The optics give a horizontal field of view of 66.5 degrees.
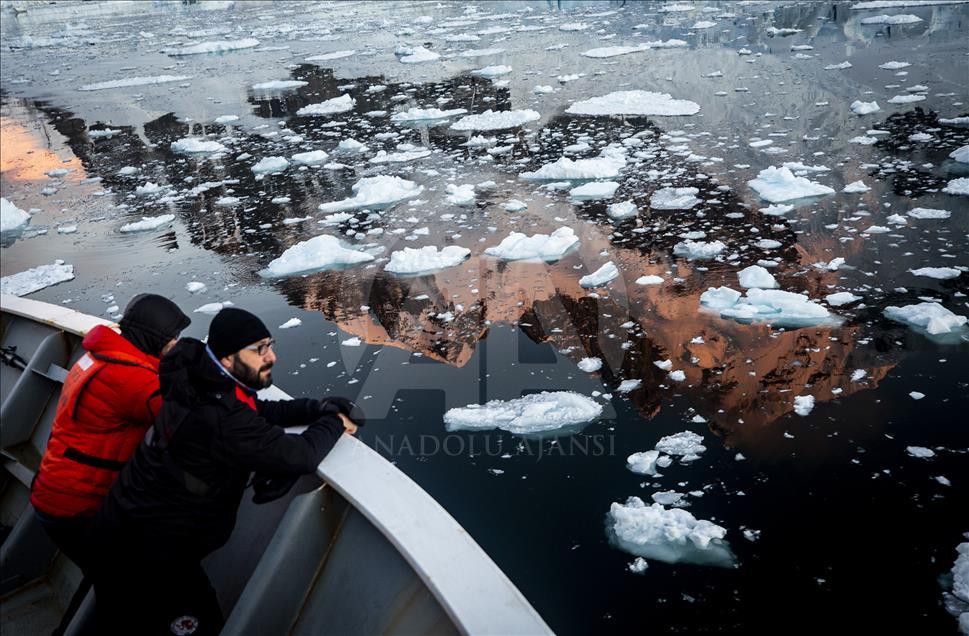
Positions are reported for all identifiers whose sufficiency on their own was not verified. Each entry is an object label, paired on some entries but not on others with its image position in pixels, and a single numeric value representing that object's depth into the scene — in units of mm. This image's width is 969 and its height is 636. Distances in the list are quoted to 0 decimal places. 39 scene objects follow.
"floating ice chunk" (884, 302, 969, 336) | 4484
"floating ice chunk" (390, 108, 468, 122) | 12031
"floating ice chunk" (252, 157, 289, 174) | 9859
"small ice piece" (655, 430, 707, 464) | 3730
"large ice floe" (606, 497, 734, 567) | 3168
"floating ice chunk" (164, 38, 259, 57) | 24969
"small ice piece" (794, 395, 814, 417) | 3939
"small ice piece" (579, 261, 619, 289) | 5629
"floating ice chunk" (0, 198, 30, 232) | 8898
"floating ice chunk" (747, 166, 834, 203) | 6977
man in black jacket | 2123
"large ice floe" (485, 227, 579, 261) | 6223
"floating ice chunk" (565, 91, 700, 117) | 10984
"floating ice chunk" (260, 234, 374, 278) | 6516
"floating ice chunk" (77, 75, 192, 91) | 19266
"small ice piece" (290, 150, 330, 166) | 10039
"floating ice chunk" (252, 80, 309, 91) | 16266
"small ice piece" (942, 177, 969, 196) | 6680
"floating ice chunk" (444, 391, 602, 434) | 4059
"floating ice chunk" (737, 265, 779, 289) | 5290
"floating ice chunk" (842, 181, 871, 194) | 7043
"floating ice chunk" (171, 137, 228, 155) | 11312
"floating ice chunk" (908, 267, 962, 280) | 5147
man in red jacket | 2336
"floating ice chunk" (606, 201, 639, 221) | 6973
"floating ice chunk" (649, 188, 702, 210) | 7094
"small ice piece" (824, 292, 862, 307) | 4957
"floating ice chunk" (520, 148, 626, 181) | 8133
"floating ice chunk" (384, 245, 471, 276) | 6215
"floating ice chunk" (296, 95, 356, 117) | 13320
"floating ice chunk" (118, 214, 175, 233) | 8211
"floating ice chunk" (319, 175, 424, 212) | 8039
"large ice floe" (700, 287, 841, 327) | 4773
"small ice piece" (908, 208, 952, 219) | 6234
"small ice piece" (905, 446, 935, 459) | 3561
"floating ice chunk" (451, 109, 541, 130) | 11133
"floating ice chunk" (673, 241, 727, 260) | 5934
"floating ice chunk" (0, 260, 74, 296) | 6934
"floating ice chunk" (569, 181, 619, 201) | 7602
